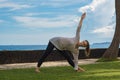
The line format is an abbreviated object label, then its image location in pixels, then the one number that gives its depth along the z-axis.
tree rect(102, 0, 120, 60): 20.88
